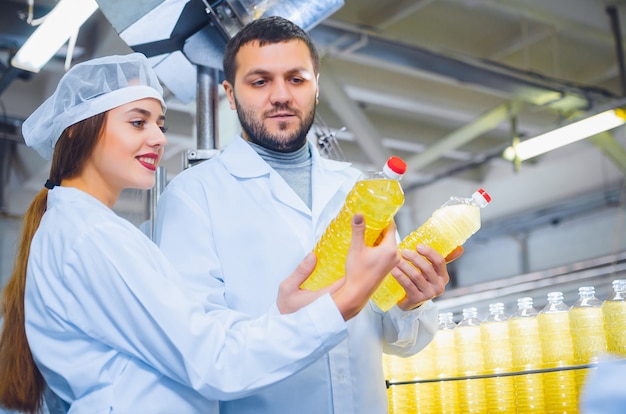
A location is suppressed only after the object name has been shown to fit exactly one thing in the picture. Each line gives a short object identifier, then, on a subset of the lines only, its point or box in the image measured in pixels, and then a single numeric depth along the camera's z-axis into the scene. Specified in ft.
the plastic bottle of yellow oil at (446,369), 7.60
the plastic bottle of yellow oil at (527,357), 6.88
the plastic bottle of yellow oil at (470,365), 7.41
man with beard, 5.99
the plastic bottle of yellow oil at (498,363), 7.17
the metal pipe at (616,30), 21.77
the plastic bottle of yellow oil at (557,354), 6.77
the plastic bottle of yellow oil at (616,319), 6.73
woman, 4.80
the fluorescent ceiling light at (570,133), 18.70
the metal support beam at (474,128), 26.27
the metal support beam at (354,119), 22.22
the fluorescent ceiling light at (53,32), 11.25
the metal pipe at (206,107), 8.55
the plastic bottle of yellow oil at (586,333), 6.79
